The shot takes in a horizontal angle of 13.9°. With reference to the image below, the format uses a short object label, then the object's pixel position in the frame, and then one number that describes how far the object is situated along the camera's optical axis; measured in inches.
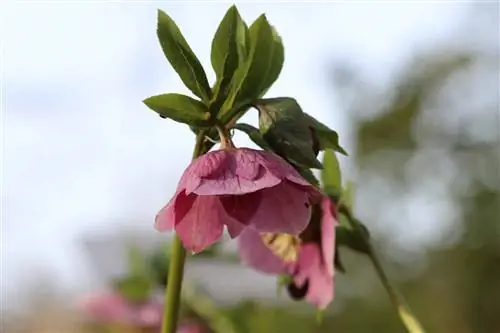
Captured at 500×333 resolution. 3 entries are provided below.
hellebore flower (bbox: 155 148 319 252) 27.6
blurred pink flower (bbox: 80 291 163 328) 38.8
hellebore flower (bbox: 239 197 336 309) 30.7
